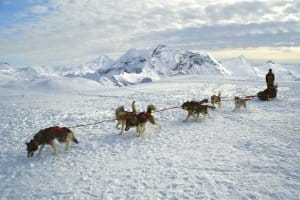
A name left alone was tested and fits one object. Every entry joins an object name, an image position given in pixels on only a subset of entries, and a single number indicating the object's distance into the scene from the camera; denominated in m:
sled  18.47
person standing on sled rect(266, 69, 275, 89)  19.42
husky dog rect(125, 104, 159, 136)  11.78
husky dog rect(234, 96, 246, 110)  15.80
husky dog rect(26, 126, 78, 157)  10.21
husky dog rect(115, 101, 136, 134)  11.85
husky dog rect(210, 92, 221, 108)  16.36
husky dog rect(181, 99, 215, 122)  13.77
